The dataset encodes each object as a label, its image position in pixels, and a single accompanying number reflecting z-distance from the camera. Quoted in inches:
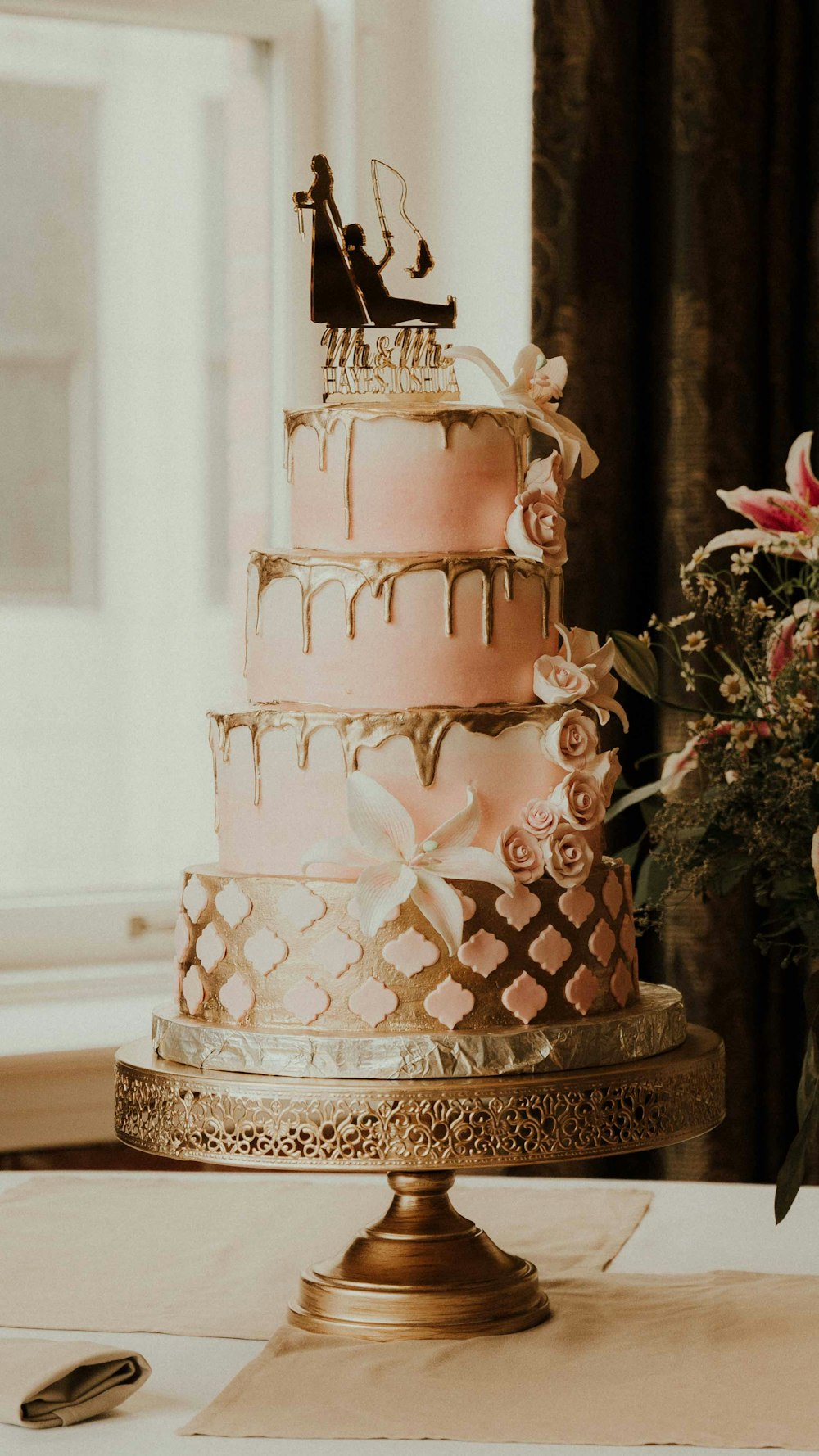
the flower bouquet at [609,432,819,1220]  117.2
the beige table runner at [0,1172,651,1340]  117.8
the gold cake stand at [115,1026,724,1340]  111.3
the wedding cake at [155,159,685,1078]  113.4
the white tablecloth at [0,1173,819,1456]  107.9
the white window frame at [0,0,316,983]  150.1
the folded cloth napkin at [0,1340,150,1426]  109.0
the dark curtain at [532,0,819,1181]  142.7
